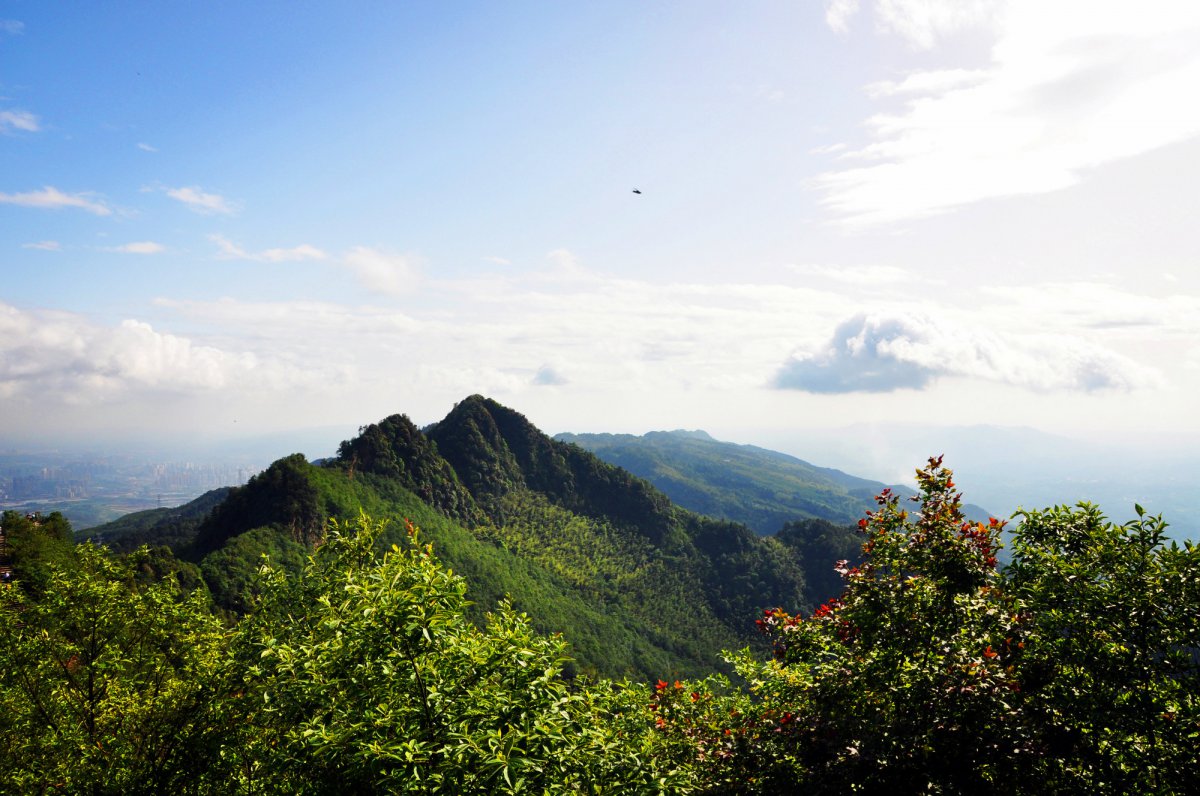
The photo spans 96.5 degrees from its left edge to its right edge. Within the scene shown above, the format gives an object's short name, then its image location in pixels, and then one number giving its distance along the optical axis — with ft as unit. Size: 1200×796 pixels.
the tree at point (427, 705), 25.67
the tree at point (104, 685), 44.27
